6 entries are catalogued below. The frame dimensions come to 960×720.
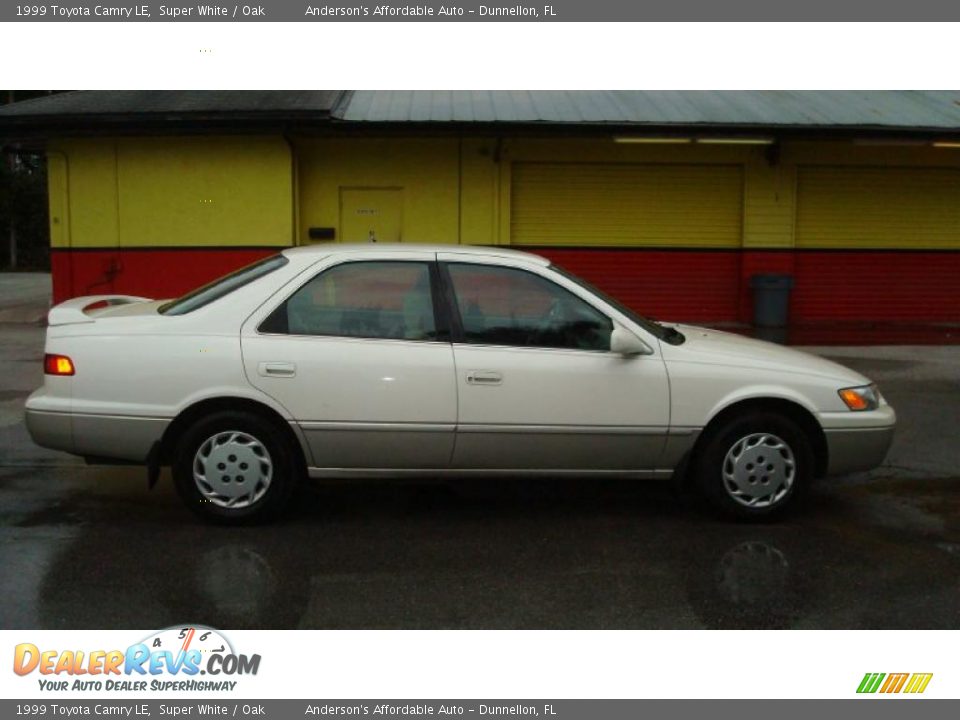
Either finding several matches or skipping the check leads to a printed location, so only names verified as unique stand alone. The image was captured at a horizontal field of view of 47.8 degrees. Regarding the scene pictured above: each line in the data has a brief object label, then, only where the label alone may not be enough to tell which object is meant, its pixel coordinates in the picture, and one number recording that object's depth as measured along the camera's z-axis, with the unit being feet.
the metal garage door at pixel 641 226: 52.70
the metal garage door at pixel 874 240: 53.31
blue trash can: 51.31
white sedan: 19.08
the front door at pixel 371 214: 52.34
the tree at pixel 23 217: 119.55
